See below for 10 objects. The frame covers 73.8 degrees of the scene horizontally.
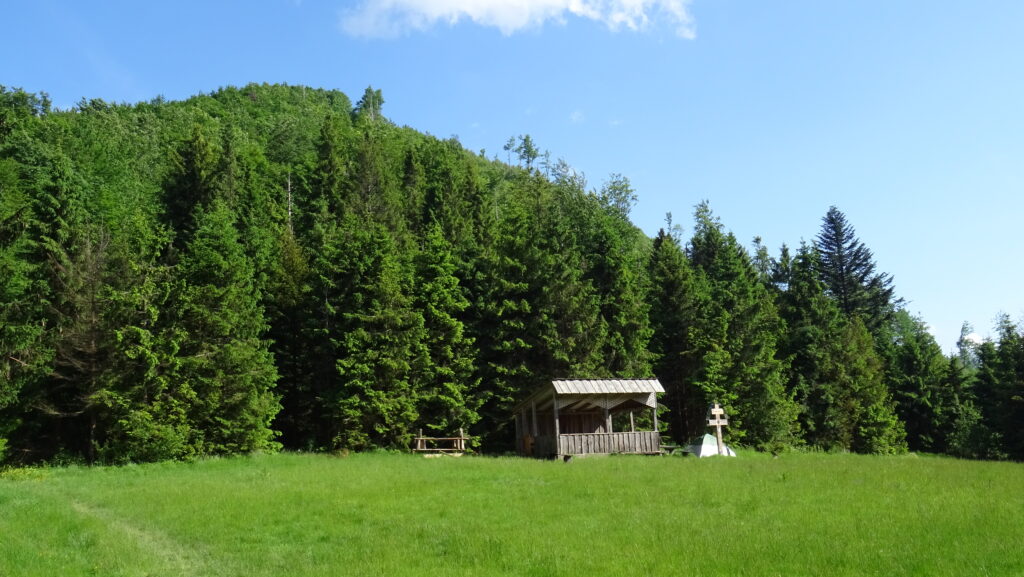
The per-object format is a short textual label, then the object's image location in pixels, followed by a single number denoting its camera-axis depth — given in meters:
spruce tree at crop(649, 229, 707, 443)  45.25
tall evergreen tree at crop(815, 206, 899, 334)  62.44
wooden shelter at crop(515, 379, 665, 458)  29.47
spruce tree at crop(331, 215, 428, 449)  33.53
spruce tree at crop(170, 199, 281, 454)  30.38
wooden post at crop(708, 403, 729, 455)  30.86
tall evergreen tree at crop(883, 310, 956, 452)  52.56
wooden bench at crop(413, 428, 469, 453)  34.03
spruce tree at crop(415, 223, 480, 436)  35.84
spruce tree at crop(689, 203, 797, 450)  40.88
